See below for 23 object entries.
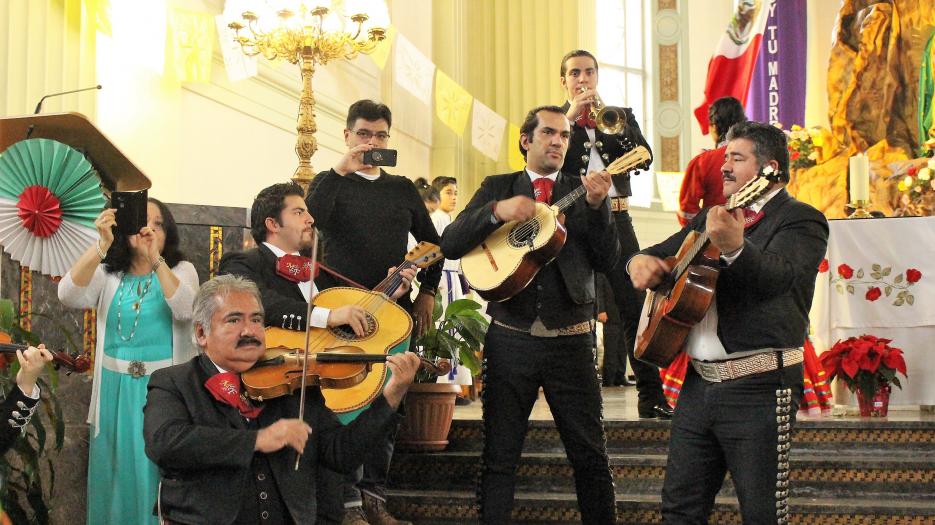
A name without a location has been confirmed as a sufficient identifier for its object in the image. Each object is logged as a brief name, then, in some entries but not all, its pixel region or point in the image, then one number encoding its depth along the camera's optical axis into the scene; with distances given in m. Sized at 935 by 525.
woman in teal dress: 4.36
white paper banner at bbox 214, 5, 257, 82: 7.22
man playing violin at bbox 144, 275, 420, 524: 3.10
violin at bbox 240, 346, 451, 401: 3.29
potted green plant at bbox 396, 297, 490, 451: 5.54
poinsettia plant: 5.87
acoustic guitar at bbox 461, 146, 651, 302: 4.23
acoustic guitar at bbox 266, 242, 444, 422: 4.09
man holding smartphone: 4.75
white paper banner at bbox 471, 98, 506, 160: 10.95
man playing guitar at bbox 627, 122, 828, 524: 3.50
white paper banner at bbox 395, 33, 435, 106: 8.65
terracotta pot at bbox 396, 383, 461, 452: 5.53
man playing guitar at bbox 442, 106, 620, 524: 4.34
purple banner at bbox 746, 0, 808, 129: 12.74
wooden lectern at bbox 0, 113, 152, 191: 4.47
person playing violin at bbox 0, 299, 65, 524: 4.48
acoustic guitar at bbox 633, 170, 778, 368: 3.50
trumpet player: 5.04
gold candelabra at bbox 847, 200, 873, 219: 6.97
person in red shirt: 5.80
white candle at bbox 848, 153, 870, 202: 7.15
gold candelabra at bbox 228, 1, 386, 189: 7.01
